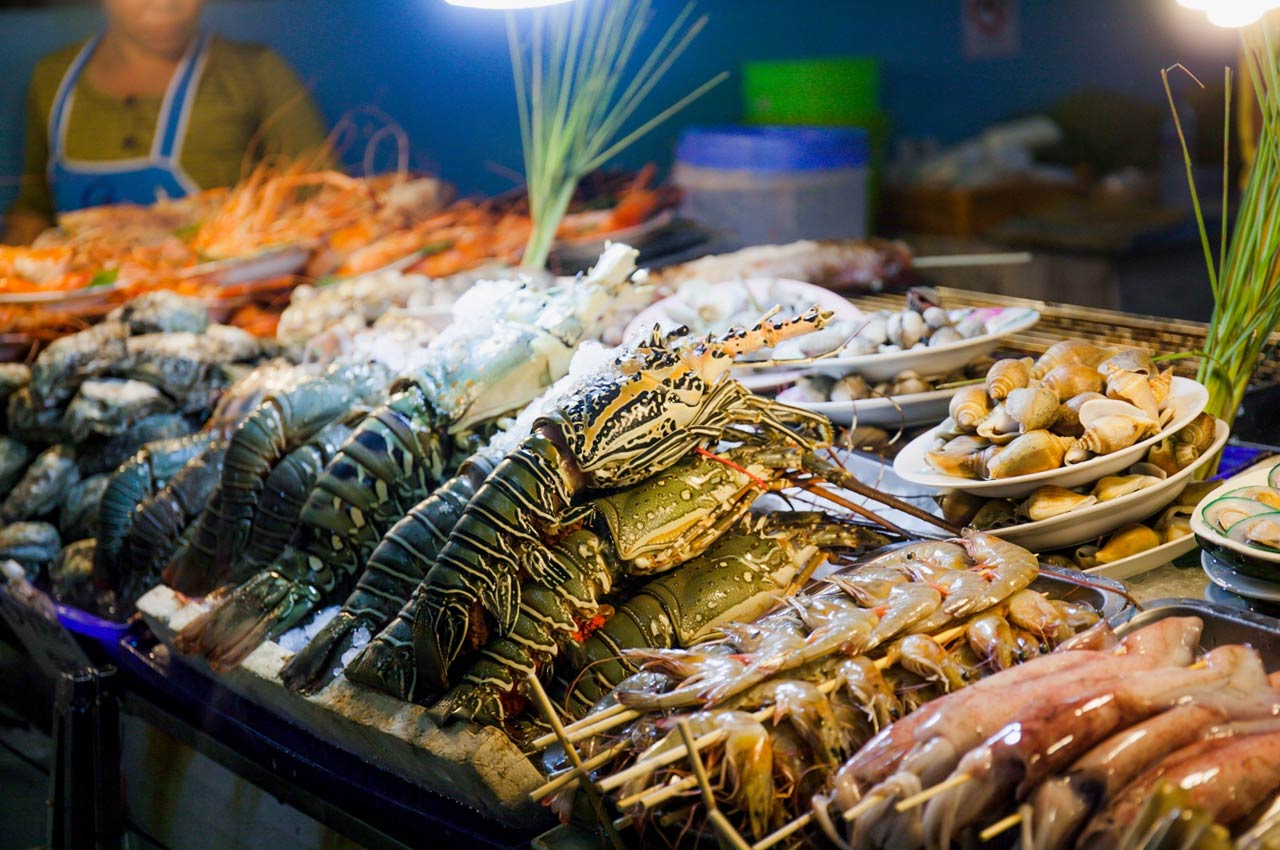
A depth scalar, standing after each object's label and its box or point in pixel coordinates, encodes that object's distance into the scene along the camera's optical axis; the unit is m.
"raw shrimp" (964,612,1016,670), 1.68
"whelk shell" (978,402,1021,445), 2.21
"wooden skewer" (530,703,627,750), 1.61
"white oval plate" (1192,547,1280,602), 1.84
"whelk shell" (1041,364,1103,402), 2.27
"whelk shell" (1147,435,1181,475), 2.17
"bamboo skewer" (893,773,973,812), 1.29
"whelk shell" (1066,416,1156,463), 2.12
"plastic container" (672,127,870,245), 5.18
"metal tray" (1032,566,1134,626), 1.81
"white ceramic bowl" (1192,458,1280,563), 1.81
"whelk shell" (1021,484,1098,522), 2.10
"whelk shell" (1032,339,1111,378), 2.37
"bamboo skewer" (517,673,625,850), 1.54
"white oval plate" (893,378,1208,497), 2.10
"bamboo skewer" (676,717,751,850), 1.29
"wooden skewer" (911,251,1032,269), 4.41
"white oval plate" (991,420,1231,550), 2.09
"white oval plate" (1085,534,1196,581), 2.08
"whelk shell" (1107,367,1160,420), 2.18
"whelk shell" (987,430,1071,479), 2.11
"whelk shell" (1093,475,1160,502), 2.10
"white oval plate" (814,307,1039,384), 2.75
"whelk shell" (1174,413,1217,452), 2.21
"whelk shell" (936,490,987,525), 2.23
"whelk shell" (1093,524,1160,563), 2.11
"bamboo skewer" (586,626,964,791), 1.45
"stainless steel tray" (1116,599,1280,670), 1.64
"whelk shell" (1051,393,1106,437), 2.21
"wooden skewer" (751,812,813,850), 1.37
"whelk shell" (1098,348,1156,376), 2.31
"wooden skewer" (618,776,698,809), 1.43
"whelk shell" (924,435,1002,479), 2.20
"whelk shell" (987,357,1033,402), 2.33
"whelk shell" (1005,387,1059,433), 2.18
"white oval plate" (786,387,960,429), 2.70
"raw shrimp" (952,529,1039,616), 1.78
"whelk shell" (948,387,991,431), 2.30
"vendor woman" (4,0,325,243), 5.96
